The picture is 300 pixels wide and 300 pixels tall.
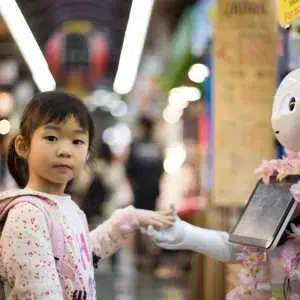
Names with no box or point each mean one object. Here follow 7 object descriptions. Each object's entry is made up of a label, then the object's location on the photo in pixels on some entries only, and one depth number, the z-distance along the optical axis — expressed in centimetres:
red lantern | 1321
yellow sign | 315
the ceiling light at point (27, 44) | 807
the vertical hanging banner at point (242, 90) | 517
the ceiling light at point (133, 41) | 832
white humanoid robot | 300
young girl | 258
